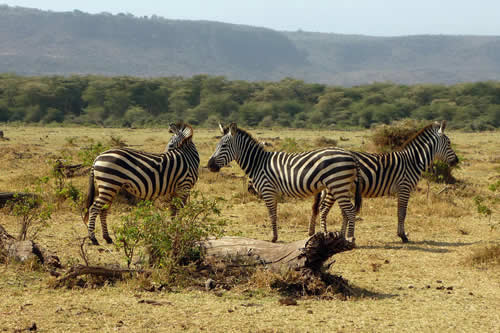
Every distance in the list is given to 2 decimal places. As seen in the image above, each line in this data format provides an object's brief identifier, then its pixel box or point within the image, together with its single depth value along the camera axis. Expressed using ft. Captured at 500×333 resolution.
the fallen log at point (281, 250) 44.39
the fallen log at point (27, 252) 49.49
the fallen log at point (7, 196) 72.02
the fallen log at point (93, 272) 45.16
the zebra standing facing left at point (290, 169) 61.52
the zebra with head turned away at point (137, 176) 60.18
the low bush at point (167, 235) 47.16
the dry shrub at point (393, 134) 110.73
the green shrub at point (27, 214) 54.44
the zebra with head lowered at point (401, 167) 66.18
